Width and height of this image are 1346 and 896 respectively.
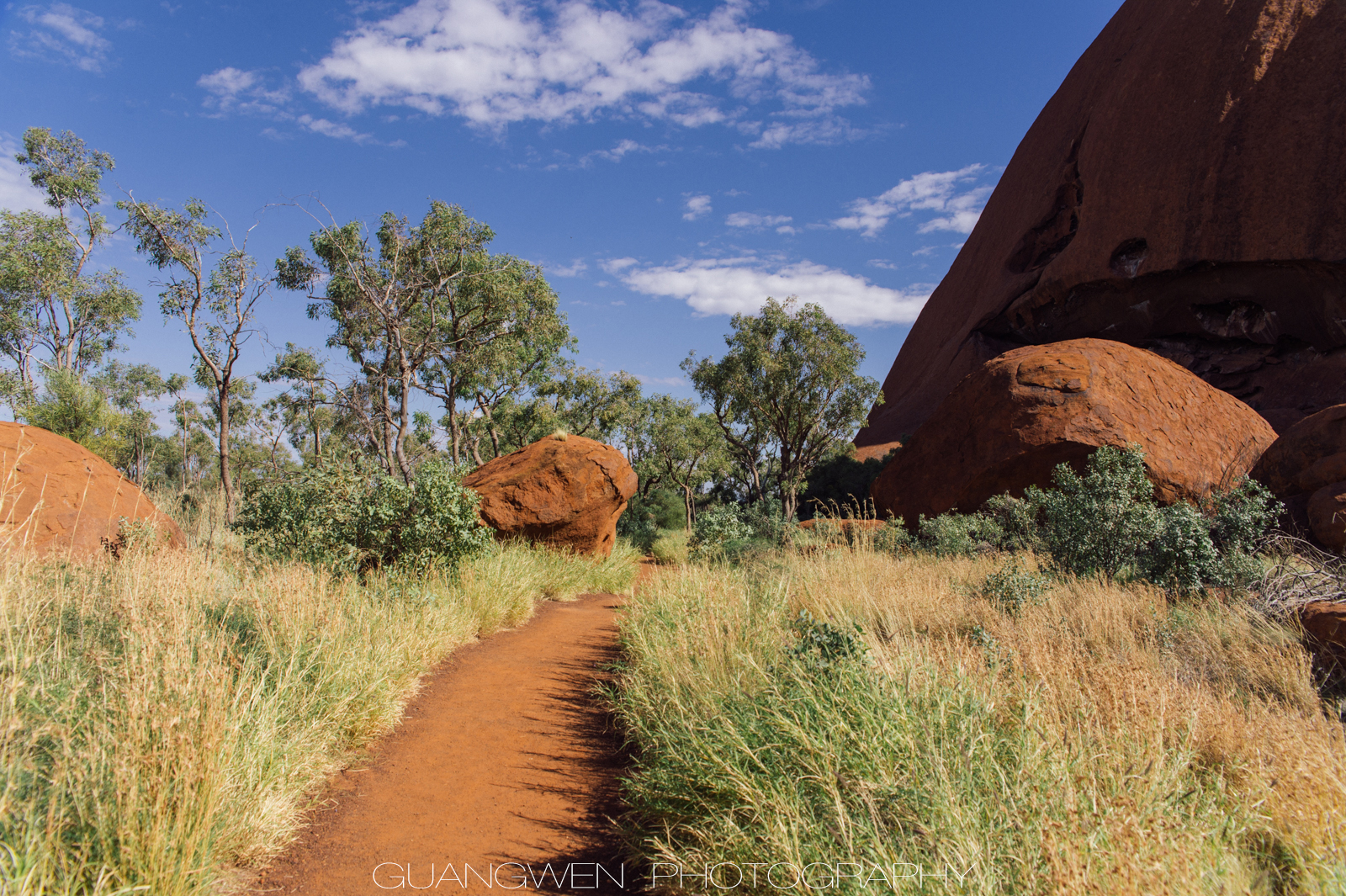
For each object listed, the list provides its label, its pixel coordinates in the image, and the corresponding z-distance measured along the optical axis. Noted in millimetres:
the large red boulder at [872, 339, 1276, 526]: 11516
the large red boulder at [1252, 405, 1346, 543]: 8086
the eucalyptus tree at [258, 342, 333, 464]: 21422
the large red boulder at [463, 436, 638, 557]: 11953
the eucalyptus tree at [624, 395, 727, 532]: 24703
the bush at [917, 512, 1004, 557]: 10539
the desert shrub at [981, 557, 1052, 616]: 6245
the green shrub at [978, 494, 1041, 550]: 10273
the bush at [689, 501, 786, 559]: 13406
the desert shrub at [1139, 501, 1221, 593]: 6762
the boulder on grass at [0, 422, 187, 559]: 7066
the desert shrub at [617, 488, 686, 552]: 21875
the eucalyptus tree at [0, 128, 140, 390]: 18016
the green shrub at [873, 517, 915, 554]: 11508
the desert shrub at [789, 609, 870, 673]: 3984
